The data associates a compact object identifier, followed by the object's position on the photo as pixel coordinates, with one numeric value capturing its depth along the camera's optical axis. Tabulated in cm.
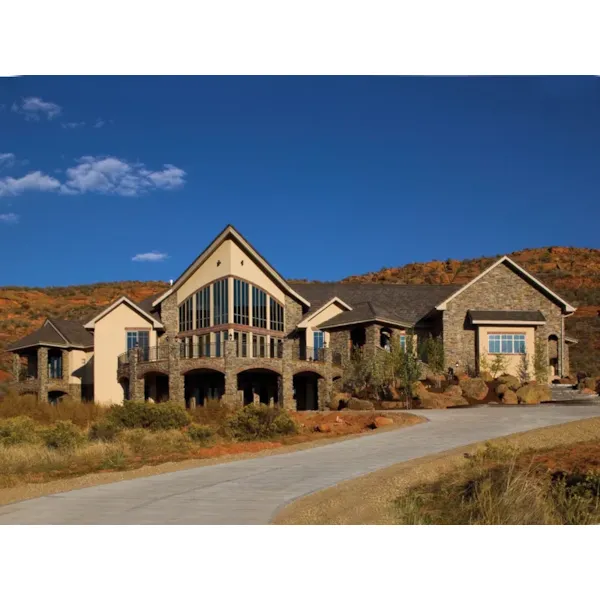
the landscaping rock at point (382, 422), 2332
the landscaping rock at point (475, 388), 3023
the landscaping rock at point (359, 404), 2904
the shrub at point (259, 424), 2200
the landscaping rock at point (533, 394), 2920
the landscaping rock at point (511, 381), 3053
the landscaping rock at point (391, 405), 2884
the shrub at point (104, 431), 2114
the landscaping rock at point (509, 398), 2934
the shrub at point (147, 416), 2291
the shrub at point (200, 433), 2133
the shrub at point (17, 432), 1981
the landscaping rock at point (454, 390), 2981
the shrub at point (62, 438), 1906
